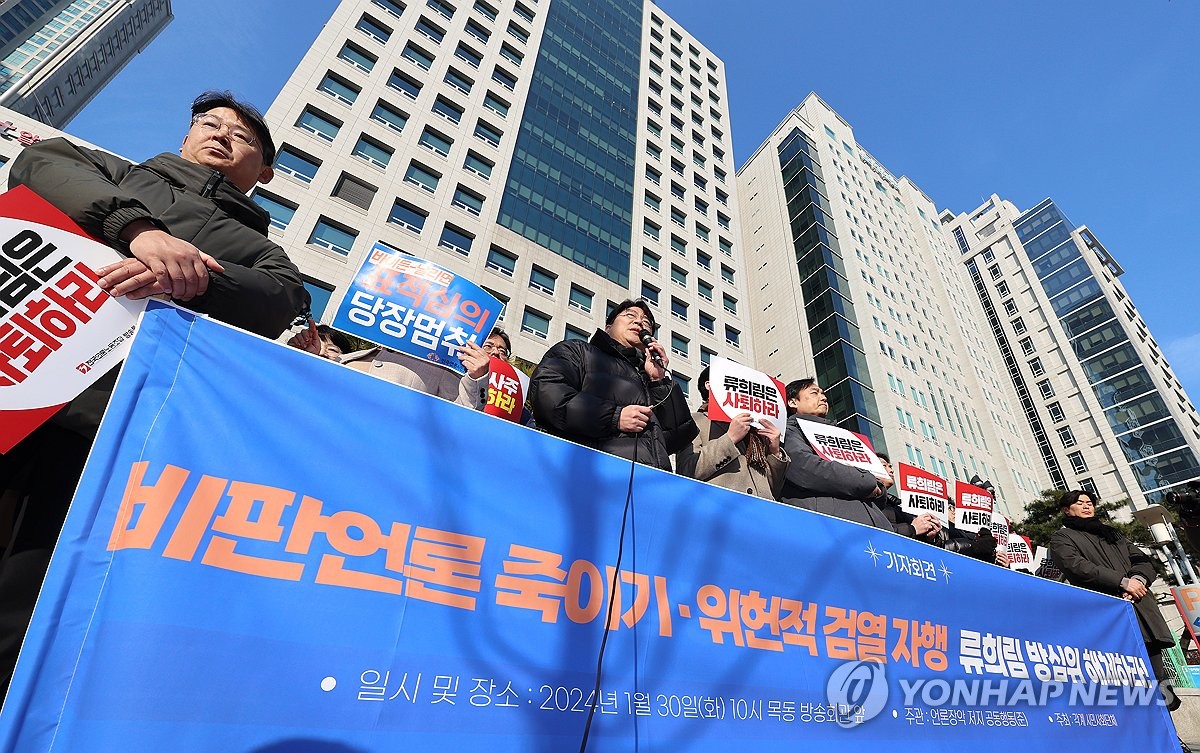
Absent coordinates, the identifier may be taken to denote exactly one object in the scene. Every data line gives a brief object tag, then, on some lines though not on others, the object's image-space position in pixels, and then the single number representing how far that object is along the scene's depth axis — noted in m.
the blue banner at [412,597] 1.22
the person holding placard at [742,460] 3.23
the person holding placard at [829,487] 3.58
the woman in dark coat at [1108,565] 4.22
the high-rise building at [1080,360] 43.25
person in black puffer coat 2.94
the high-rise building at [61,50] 72.69
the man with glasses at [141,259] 1.35
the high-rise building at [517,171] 19.08
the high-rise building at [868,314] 30.20
